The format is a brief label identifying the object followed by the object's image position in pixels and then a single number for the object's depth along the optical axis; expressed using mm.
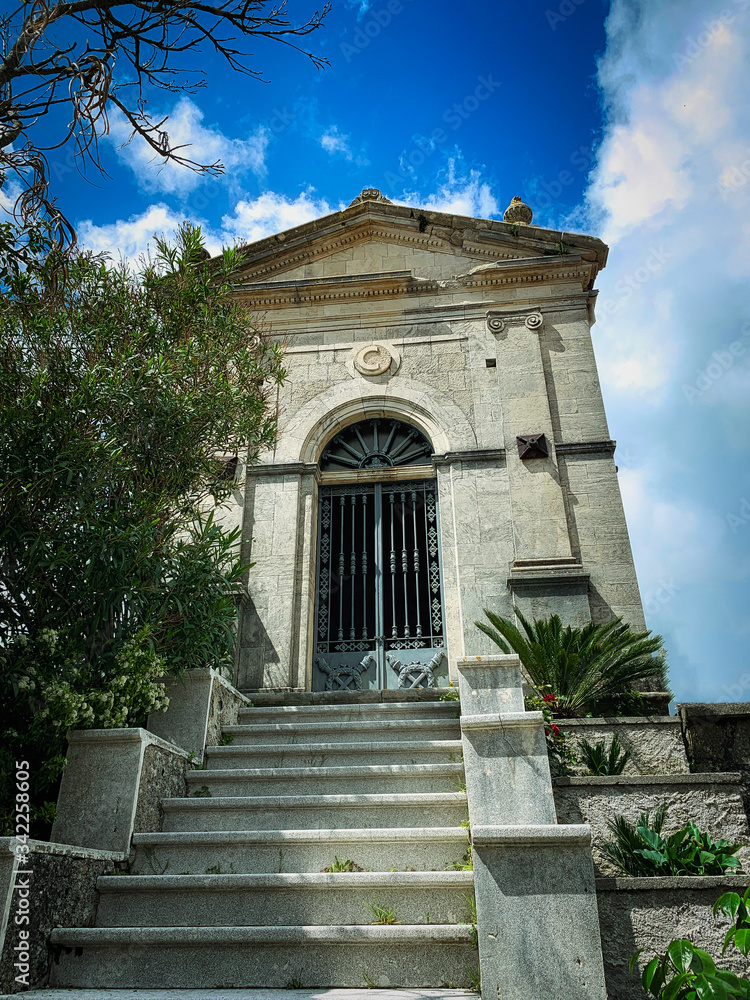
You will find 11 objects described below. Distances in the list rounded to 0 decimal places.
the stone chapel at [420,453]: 8680
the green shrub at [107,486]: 4891
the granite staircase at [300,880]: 3703
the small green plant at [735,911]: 2779
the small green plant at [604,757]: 5211
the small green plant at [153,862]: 4543
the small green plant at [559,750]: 5273
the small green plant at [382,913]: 3920
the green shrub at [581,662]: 6117
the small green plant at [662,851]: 4172
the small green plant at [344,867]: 4318
